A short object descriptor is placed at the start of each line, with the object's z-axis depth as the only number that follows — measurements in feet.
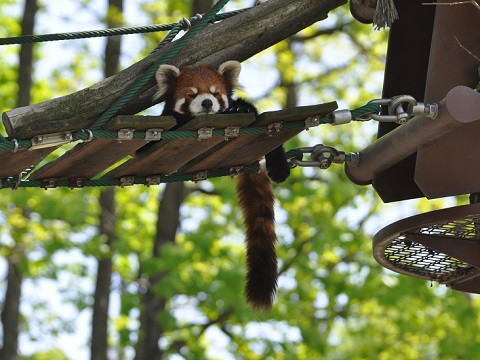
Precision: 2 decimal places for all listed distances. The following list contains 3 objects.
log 34.72
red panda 37.93
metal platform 30.42
